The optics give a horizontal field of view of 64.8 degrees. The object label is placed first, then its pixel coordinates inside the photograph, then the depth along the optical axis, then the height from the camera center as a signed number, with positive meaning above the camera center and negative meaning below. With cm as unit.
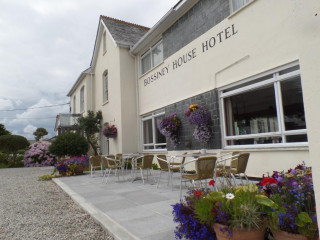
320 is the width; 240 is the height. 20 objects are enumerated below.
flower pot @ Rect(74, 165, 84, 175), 998 -82
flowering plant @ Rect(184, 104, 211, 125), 731 +83
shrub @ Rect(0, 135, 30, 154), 1588 +54
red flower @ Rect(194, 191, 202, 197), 271 -53
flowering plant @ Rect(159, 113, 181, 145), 876 +63
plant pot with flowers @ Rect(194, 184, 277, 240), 216 -62
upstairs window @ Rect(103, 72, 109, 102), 1502 +360
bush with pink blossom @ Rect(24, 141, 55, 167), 1625 -39
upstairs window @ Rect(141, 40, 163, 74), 1066 +395
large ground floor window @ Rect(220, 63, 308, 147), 542 +75
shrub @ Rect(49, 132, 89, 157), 1209 +19
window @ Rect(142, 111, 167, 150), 1062 +56
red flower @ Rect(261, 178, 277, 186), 255 -41
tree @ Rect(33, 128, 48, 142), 4502 +322
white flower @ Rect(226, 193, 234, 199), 231 -49
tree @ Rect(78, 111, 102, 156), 1425 +133
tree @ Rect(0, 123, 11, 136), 2523 +224
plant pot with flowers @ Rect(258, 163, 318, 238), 197 -54
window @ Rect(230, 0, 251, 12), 664 +369
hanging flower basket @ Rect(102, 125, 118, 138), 1223 +79
